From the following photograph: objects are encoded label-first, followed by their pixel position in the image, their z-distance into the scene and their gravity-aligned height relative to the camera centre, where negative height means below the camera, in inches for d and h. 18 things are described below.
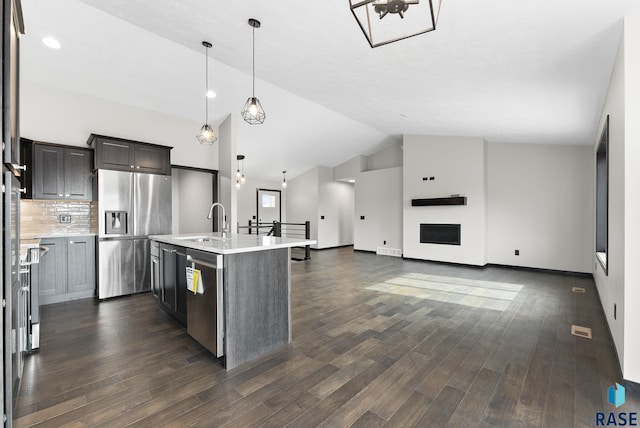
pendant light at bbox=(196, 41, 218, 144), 140.7 +40.3
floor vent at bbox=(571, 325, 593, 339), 117.6 -47.5
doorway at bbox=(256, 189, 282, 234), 393.1 +12.4
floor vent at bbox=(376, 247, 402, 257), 330.8 -41.6
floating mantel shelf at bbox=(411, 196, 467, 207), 260.2 +11.7
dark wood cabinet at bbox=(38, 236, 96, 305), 158.9 -29.0
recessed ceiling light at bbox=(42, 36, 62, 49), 137.6 +80.6
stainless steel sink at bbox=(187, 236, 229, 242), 128.9 -10.3
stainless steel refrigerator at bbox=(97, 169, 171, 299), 168.1 -5.6
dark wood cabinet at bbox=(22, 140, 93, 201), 157.5 +24.3
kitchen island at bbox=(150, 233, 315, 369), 93.6 -26.7
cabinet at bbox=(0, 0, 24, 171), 52.9 +25.3
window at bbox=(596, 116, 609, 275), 162.7 +9.7
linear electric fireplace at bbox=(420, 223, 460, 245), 270.2 -18.1
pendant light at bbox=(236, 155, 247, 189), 305.6 +42.7
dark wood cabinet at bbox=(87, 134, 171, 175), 168.4 +35.9
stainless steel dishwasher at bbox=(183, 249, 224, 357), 93.8 -29.7
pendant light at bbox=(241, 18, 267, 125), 114.1 +41.8
